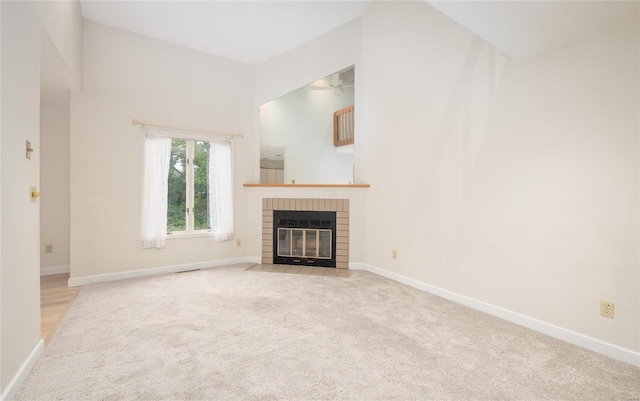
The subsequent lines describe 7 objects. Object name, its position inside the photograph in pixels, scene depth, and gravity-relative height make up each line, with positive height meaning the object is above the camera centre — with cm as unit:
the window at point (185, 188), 412 +17
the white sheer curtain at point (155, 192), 408 +11
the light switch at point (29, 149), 189 +31
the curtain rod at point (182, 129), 400 +100
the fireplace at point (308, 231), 442 -47
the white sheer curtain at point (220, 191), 464 +13
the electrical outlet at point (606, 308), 205 -73
